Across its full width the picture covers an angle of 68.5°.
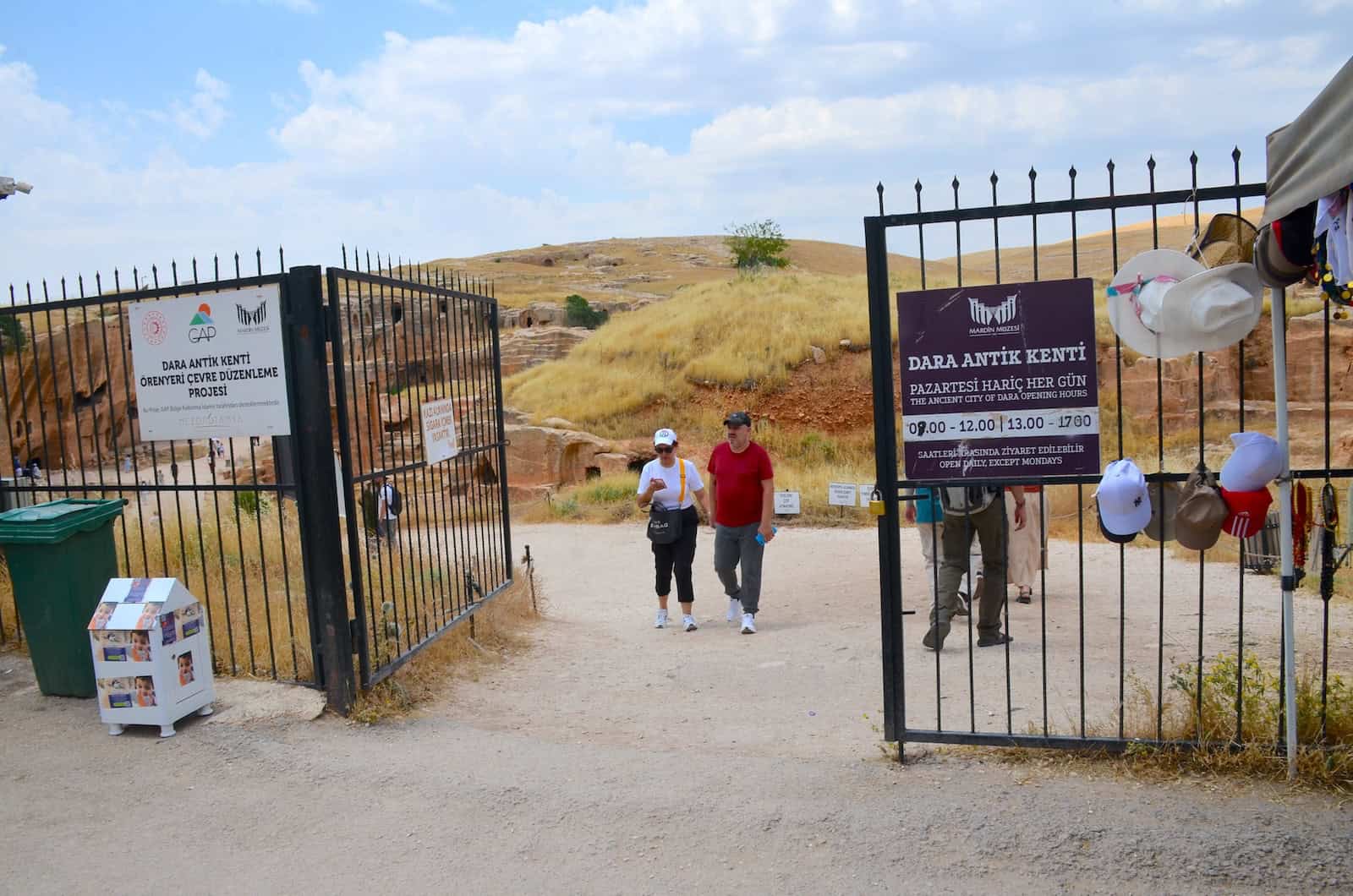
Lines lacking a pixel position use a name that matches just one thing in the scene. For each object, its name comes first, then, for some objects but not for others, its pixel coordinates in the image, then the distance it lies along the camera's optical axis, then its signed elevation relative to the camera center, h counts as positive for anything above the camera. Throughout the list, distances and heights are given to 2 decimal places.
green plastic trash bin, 5.81 -1.04
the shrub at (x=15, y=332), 6.41 +0.53
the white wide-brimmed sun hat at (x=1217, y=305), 3.83 +0.16
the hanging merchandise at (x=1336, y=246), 3.41 +0.33
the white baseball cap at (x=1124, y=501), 4.04 -0.61
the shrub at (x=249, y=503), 13.90 -1.64
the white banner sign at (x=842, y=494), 13.27 -1.72
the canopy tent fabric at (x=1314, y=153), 3.15 +0.64
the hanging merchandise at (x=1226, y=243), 4.00 +0.42
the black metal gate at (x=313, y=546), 5.56 -1.11
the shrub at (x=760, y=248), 61.03 +7.58
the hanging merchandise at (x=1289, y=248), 3.72 +0.36
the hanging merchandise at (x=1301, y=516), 4.15 -0.73
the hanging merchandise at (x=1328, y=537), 3.89 -0.78
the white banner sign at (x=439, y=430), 6.91 -0.31
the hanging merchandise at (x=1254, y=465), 3.91 -0.47
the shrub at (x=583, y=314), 56.47 +3.74
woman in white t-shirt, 8.63 -1.10
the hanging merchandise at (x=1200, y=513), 3.99 -0.67
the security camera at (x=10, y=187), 8.43 +1.89
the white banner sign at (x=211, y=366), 5.64 +0.19
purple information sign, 4.21 -0.10
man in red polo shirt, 8.16 -1.09
